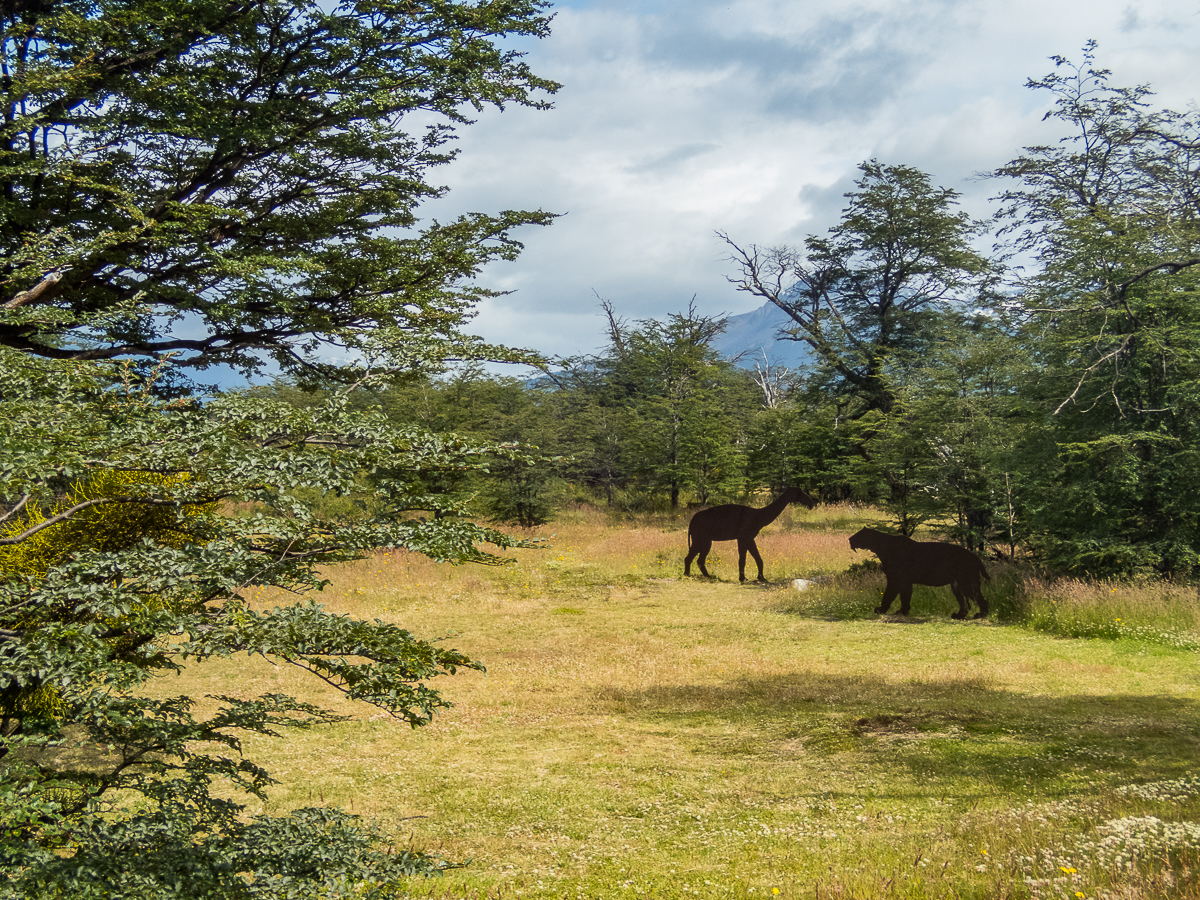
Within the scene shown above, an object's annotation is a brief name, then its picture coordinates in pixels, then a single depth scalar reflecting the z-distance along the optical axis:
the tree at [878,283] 29.72
